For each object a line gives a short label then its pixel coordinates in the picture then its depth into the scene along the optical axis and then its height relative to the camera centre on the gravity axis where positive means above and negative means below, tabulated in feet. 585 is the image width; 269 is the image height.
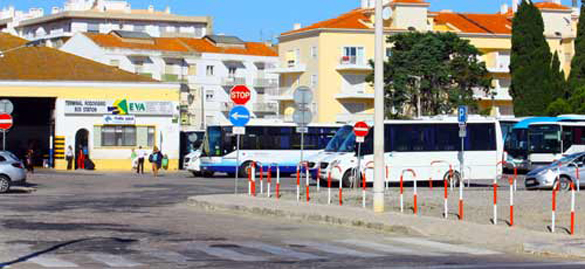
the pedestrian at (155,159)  180.14 +0.18
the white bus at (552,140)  183.83 +3.59
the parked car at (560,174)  119.96 -1.42
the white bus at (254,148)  171.22 +1.98
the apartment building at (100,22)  452.76 +59.60
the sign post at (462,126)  124.72 +4.06
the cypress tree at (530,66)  252.83 +22.06
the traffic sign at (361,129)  106.93 +3.09
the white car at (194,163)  174.60 -0.45
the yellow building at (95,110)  207.31 +9.67
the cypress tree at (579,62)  252.42 +23.24
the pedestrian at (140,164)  191.01 -0.70
